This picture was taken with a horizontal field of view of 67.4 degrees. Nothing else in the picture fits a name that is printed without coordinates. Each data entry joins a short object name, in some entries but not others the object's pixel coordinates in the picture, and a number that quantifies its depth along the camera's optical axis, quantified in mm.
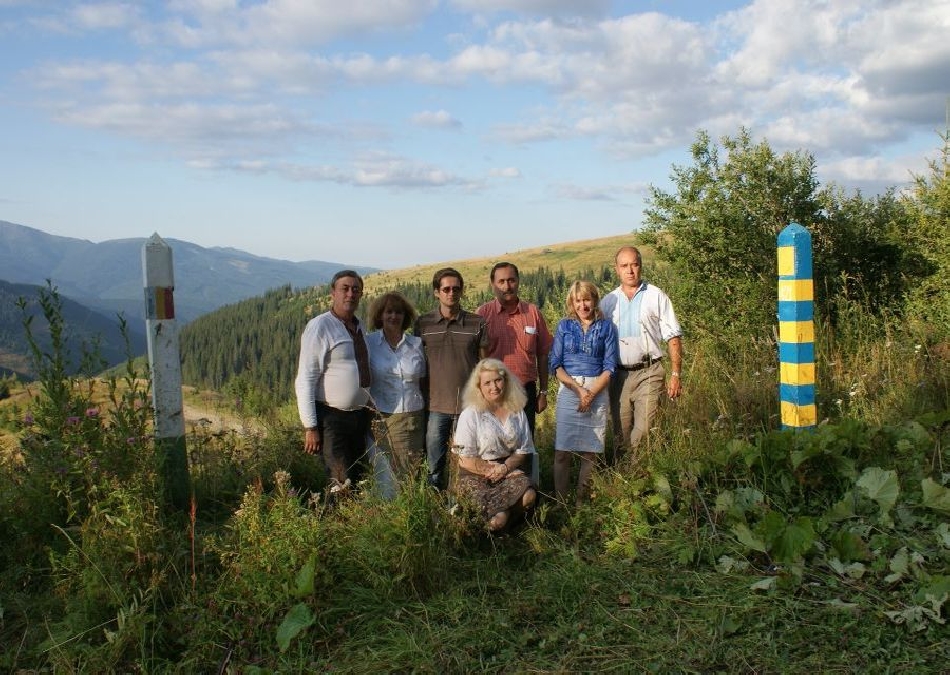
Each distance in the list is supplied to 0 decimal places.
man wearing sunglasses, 5398
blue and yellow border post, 5383
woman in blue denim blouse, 5348
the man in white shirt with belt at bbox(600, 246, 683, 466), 5543
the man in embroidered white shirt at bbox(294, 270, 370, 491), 5168
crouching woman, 4809
